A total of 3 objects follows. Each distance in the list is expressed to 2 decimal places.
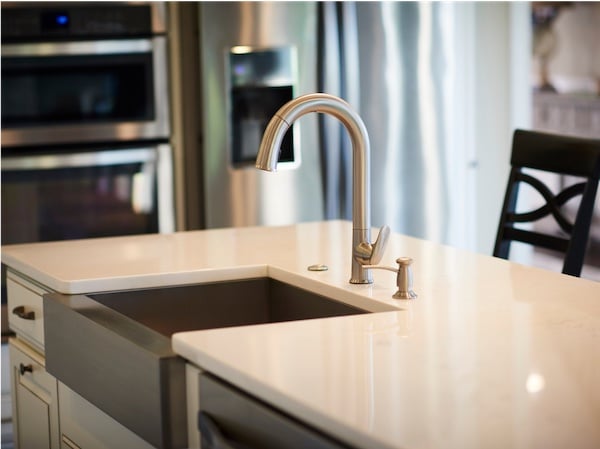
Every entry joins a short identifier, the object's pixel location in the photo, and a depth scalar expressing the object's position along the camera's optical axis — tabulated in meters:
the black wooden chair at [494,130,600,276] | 2.54
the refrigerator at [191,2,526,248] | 3.83
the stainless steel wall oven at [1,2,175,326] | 3.68
